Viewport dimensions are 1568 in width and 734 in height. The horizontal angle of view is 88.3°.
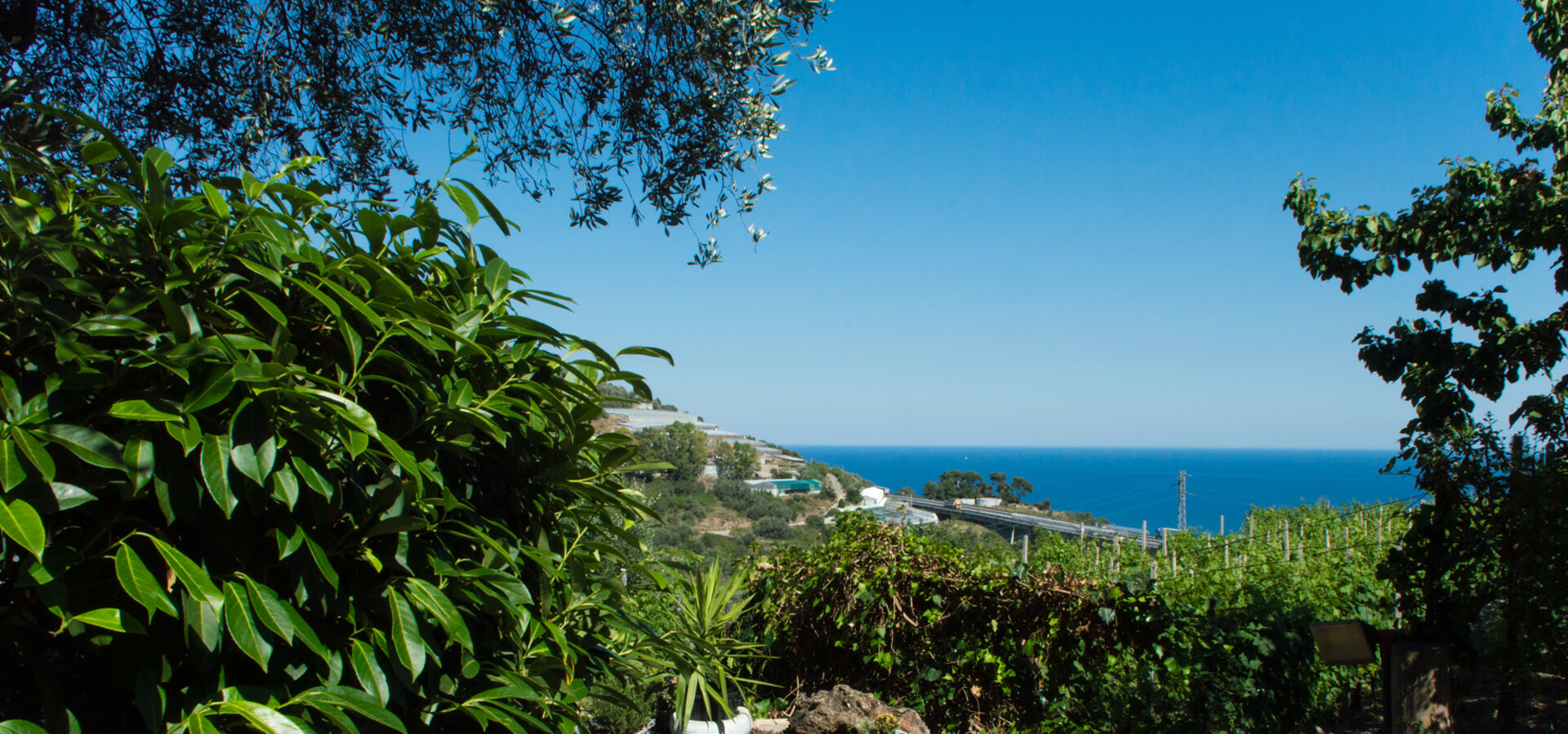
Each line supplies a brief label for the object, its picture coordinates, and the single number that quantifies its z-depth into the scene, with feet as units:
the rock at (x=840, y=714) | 12.13
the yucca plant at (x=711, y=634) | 11.23
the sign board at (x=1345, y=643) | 11.57
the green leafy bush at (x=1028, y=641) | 12.51
